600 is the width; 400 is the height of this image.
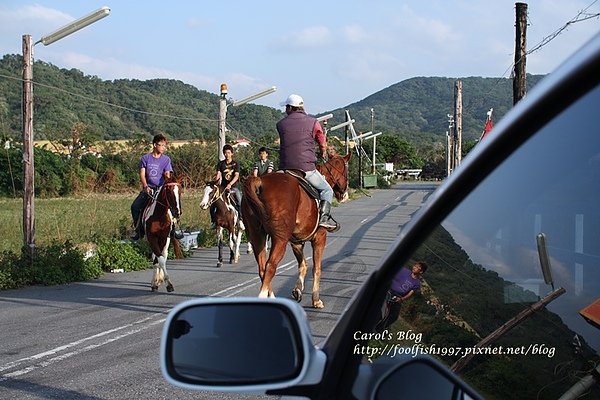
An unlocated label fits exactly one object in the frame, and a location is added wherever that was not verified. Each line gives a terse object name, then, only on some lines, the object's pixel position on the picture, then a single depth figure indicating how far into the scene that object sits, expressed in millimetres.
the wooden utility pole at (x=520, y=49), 15703
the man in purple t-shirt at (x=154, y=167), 12875
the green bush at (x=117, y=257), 16955
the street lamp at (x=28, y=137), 15031
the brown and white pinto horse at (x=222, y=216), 17125
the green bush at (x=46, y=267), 14500
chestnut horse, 9711
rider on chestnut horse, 9984
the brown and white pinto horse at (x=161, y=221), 12602
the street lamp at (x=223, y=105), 25047
